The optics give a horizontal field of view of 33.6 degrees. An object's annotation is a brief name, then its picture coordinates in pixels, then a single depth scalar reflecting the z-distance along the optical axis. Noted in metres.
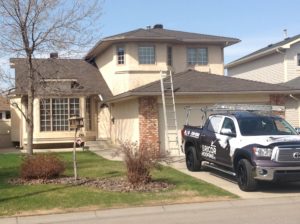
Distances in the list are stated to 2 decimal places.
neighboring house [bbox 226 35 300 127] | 29.41
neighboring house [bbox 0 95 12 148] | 31.27
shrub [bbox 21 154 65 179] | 13.27
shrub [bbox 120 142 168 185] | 12.09
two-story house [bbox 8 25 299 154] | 20.42
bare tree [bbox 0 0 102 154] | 18.39
